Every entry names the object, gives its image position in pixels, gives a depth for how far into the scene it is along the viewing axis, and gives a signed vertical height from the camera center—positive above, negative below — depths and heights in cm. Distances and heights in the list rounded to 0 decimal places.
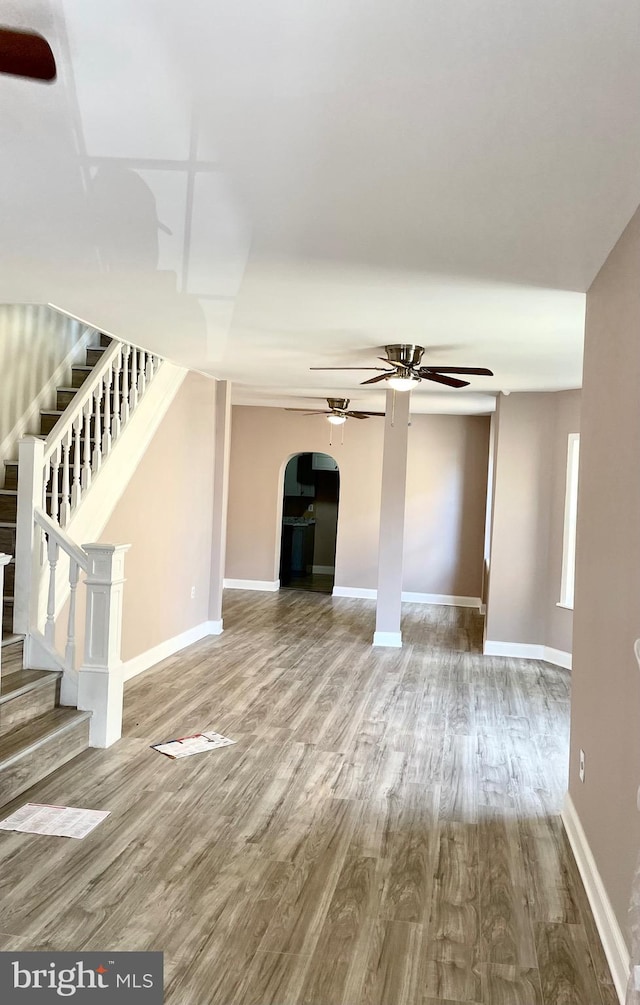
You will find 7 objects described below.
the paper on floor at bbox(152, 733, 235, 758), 481 -154
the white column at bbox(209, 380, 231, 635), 865 -14
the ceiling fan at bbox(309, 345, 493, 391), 570 +90
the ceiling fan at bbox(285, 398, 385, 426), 980 +101
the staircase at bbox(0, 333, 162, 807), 434 -88
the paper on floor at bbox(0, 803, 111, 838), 365 -154
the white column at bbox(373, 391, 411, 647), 841 -13
